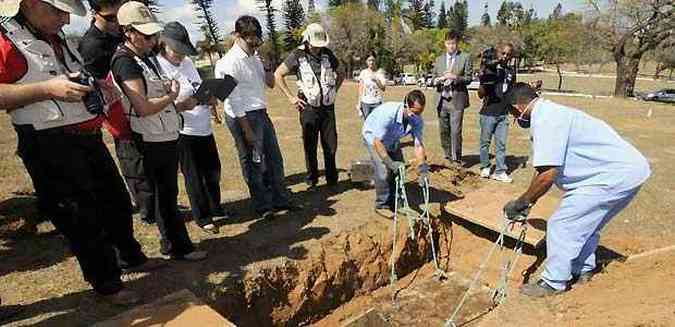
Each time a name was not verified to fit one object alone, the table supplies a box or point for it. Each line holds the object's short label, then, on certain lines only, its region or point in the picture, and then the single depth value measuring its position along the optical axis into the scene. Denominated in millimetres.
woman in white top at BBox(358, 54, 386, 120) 7250
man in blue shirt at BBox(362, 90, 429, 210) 4355
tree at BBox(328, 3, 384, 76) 39156
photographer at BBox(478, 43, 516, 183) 5828
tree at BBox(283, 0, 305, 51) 47094
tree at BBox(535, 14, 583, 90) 25878
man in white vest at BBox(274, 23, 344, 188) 5016
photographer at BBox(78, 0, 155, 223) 3428
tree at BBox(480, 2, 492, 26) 108250
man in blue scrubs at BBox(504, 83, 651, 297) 3195
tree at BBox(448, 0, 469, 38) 84669
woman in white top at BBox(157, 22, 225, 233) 3551
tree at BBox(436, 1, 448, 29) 93625
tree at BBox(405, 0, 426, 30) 68438
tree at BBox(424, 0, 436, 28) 76875
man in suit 6109
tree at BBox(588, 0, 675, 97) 18891
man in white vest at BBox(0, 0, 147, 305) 2326
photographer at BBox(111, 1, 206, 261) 2932
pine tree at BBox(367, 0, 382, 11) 61269
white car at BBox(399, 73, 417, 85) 38359
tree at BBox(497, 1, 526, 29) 74031
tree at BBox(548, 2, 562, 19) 97600
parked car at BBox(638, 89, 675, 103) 27891
